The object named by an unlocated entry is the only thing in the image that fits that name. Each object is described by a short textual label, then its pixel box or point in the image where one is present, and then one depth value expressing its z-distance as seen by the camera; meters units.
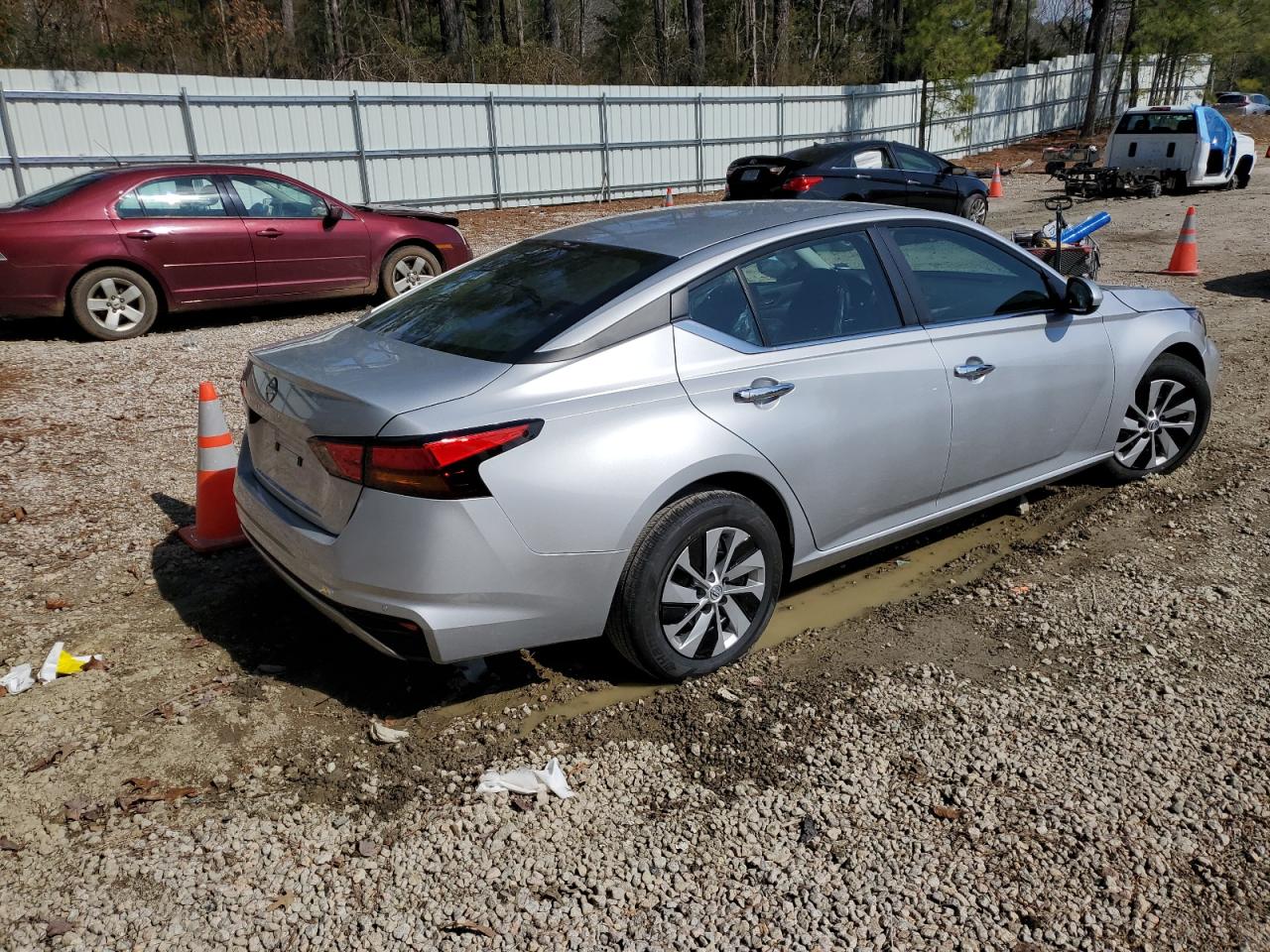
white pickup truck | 19.66
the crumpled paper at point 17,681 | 3.72
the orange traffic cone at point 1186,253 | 11.73
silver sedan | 3.14
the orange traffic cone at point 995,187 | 21.06
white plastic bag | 3.16
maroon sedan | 8.77
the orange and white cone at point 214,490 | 4.82
